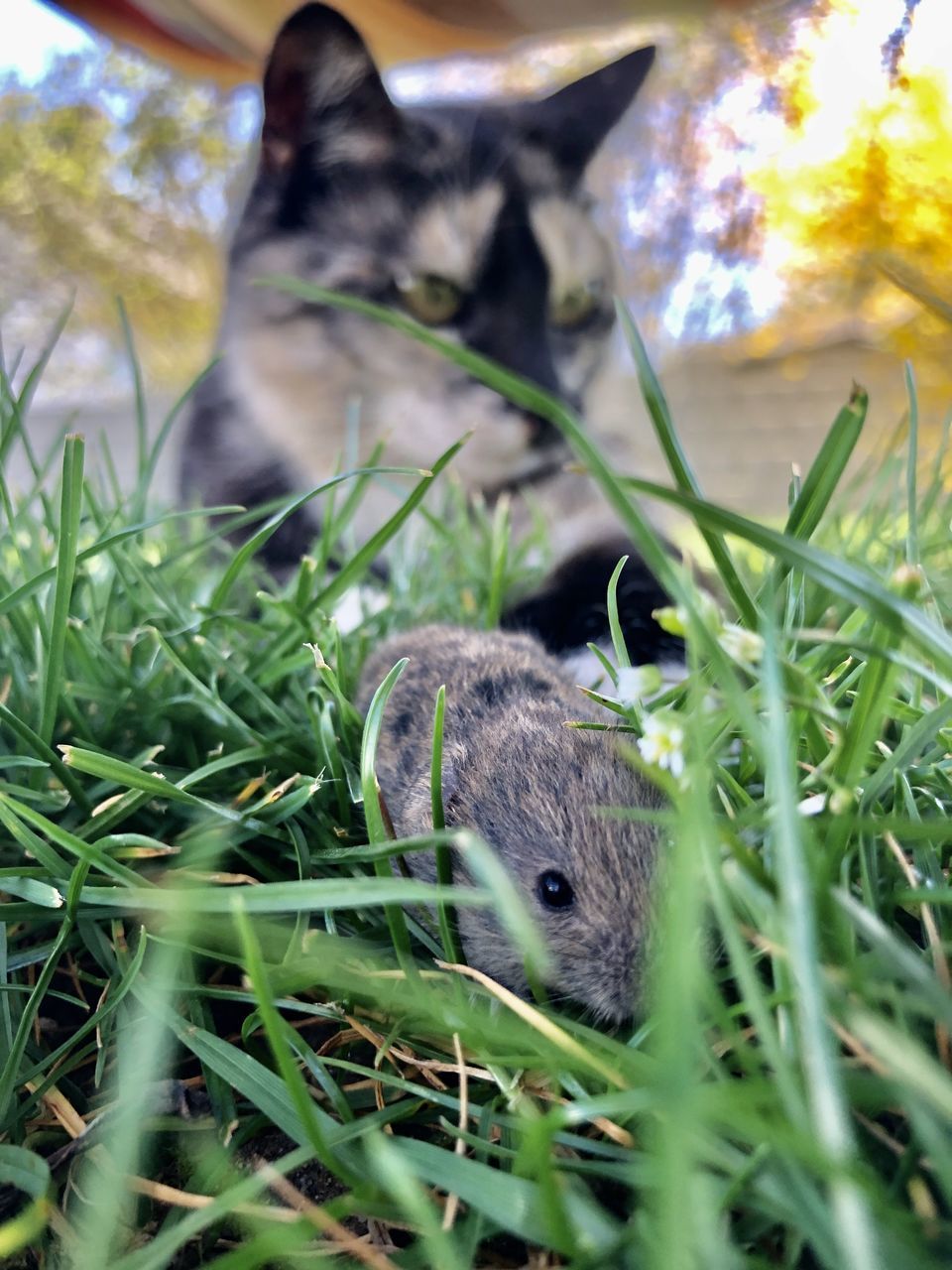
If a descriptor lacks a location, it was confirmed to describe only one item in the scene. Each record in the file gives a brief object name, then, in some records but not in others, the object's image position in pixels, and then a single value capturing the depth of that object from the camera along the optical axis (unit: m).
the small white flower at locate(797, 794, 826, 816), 0.08
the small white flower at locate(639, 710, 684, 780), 0.08
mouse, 0.10
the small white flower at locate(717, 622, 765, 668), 0.08
